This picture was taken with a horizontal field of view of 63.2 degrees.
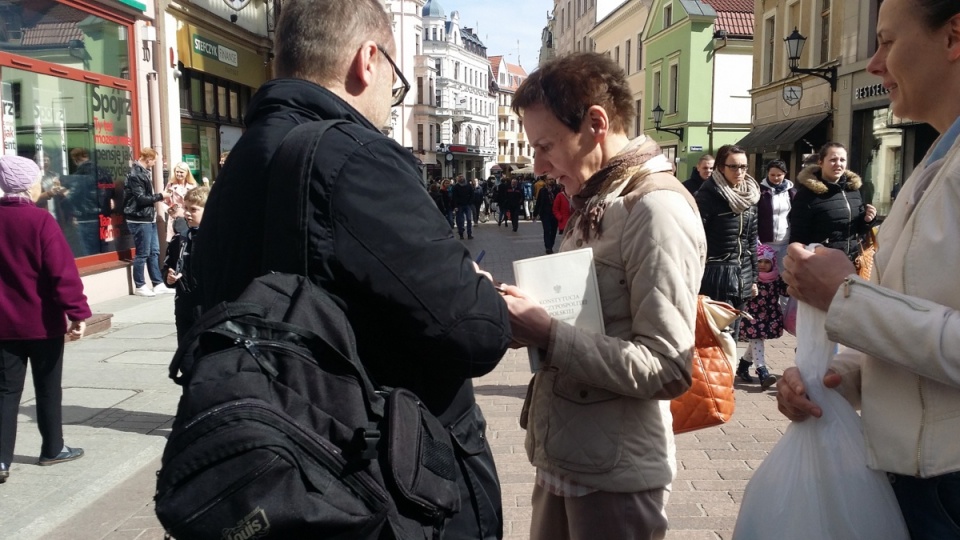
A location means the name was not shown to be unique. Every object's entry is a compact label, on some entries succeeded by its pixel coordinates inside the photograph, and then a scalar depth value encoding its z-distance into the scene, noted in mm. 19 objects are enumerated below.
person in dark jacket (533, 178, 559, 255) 18250
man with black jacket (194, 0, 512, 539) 1444
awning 19547
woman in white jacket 1422
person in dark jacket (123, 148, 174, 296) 10773
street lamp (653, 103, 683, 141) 28650
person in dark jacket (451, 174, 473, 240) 24391
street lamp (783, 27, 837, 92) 17094
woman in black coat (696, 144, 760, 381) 6559
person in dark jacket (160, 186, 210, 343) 5086
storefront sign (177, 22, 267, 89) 13500
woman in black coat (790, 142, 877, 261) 6770
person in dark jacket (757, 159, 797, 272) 7895
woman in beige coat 1966
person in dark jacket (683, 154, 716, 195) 10109
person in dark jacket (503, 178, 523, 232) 27188
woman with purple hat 4395
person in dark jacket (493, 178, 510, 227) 29656
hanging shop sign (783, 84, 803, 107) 19562
